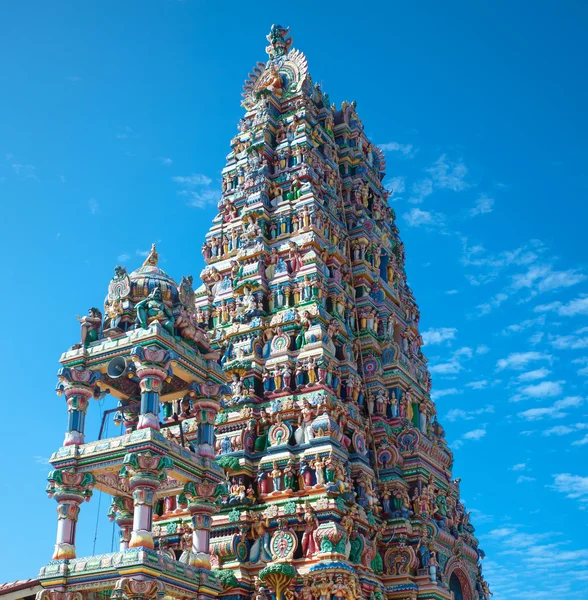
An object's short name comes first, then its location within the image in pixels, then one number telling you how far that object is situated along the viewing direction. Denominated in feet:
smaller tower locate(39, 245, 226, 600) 80.38
